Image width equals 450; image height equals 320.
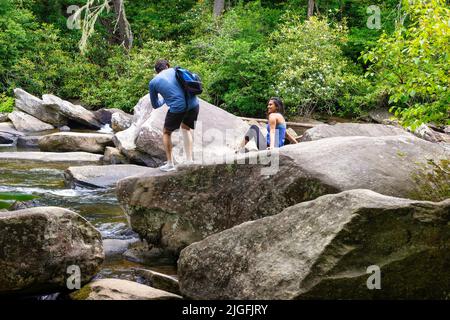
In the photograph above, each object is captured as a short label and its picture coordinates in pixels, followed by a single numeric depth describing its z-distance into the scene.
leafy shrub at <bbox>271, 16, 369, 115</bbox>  22.14
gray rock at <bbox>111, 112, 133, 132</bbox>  19.08
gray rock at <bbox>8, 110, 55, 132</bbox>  20.59
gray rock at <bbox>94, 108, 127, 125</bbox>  21.91
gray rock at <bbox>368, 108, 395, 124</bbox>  22.65
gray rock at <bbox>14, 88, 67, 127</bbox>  21.58
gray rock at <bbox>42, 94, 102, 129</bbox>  21.41
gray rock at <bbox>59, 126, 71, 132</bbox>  21.02
